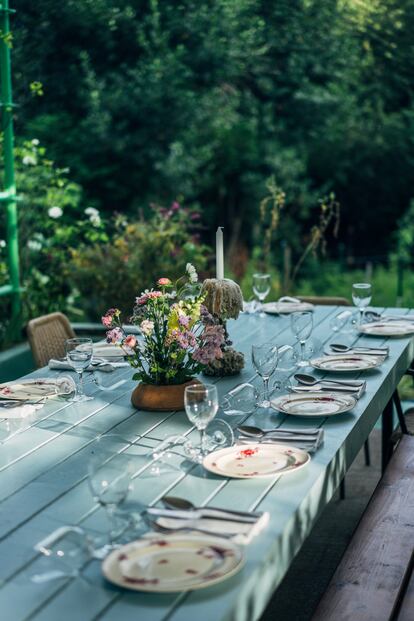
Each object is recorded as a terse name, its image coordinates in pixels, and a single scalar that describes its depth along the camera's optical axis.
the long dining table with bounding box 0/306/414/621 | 1.50
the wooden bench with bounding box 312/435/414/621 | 2.08
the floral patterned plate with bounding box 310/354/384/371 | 3.11
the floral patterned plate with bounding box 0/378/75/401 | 2.82
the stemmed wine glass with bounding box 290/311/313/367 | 3.22
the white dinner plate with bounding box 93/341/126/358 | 3.44
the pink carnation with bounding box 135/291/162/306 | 2.64
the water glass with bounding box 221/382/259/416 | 2.68
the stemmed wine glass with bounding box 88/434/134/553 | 1.75
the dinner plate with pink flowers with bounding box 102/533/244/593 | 1.54
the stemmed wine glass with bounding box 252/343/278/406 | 2.68
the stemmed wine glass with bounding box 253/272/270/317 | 4.07
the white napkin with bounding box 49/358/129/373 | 3.22
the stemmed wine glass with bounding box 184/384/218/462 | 2.16
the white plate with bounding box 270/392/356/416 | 2.57
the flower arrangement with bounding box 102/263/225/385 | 2.62
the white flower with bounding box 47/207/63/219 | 5.93
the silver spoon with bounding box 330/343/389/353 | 3.37
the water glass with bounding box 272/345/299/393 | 2.93
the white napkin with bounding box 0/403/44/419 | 2.65
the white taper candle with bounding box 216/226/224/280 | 3.01
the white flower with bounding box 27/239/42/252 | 5.99
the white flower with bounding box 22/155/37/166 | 5.95
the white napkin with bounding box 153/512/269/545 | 1.71
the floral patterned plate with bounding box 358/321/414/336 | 3.69
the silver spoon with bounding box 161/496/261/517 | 1.82
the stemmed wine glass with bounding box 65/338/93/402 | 2.77
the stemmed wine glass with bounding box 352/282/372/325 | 3.78
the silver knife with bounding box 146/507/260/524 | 1.79
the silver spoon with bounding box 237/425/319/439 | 2.36
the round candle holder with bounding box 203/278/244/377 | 3.03
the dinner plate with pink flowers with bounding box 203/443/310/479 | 2.08
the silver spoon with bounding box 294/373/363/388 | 2.86
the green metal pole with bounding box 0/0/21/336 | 5.04
